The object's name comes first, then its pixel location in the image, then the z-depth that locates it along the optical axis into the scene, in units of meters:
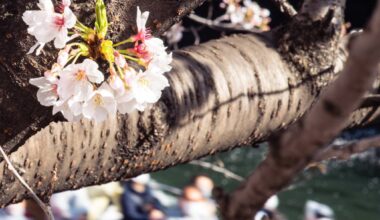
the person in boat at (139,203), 4.23
